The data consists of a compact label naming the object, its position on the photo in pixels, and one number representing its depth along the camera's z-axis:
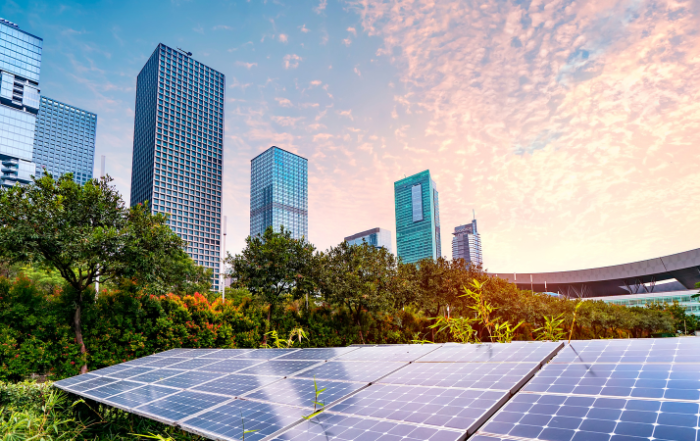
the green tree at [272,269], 21.16
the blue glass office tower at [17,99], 112.44
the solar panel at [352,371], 5.63
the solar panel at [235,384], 5.80
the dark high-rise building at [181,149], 150.38
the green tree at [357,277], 22.77
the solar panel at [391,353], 6.77
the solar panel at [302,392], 4.73
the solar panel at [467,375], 4.36
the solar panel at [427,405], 3.46
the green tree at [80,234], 13.12
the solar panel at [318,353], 7.96
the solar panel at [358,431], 3.19
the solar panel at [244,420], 3.93
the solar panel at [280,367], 6.85
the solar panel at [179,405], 4.96
